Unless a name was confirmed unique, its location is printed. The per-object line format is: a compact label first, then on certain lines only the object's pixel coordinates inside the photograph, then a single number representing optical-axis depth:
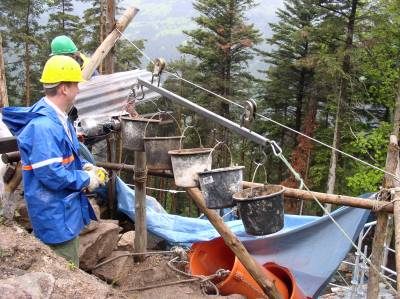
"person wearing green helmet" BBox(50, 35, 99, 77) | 4.62
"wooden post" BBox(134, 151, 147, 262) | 3.76
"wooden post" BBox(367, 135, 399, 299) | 3.50
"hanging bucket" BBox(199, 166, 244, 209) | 2.62
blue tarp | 4.10
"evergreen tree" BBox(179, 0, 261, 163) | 20.36
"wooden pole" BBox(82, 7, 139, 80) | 5.23
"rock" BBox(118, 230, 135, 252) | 4.50
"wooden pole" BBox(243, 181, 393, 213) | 3.35
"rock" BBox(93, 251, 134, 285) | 3.76
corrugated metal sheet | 5.12
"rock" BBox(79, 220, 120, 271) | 3.73
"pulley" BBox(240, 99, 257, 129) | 2.58
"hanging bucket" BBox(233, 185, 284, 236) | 2.50
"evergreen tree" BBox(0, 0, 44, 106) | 20.02
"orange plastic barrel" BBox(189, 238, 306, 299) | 3.64
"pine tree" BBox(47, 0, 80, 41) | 23.02
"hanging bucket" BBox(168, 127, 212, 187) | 2.80
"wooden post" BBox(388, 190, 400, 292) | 2.69
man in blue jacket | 2.57
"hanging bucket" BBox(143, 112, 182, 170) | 3.21
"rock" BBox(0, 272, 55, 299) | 1.88
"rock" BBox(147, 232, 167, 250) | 4.82
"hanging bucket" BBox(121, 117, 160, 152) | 3.51
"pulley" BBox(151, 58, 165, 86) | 3.64
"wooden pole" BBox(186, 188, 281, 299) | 3.21
